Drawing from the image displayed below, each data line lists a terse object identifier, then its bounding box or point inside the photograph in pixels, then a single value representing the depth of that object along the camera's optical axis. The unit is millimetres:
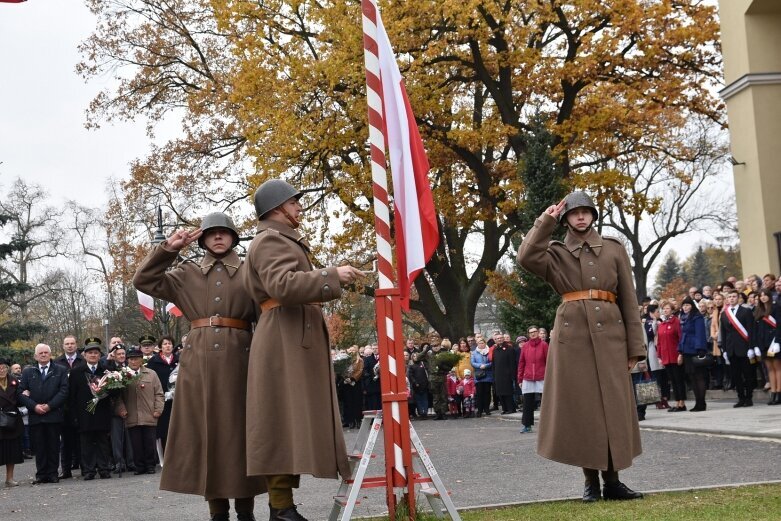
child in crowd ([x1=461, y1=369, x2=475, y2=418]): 25953
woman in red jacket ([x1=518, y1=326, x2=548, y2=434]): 18703
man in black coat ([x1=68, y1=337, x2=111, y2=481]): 16938
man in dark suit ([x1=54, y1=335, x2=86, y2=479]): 17406
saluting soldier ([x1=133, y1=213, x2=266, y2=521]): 7594
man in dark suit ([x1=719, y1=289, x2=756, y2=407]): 18797
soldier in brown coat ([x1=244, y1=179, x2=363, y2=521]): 7035
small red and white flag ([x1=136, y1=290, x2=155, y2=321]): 16656
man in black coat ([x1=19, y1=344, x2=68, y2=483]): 16859
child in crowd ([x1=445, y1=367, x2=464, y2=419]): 26422
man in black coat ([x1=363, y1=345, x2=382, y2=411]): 26906
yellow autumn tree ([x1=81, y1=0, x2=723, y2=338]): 28359
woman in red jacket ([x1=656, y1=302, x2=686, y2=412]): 19938
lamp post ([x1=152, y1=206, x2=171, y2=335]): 24297
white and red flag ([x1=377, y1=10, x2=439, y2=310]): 8023
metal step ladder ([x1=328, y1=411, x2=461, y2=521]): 7277
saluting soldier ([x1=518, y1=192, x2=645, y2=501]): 8523
